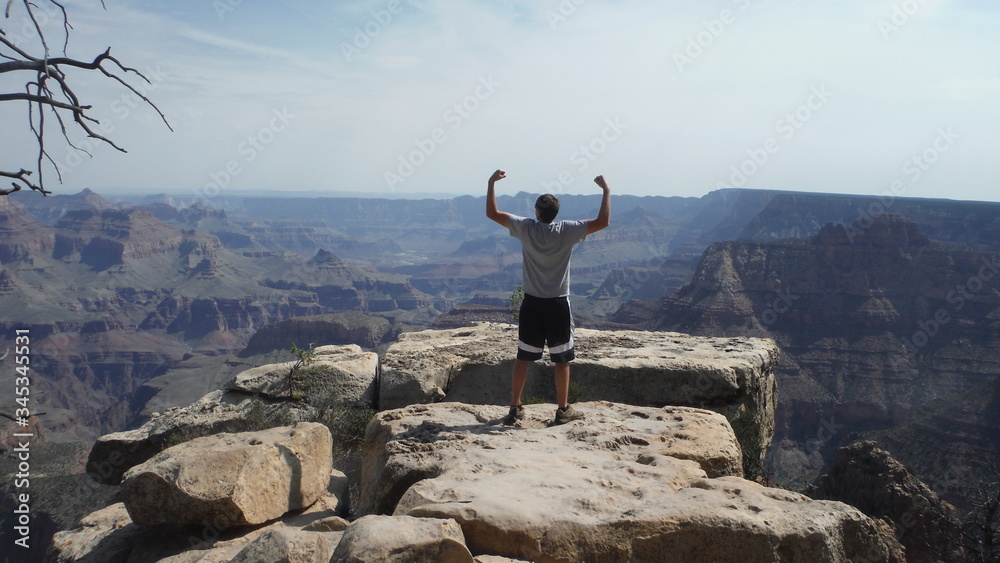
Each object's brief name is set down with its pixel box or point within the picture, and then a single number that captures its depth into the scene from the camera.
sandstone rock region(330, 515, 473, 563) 2.86
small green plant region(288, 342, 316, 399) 7.19
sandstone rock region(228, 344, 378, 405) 7.23
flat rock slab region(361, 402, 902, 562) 3.51
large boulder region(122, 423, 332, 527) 4.25
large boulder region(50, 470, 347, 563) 3.44
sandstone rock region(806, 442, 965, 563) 13.76
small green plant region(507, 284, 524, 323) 8.30
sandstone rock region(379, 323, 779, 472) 7.14
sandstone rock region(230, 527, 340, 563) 3.34
